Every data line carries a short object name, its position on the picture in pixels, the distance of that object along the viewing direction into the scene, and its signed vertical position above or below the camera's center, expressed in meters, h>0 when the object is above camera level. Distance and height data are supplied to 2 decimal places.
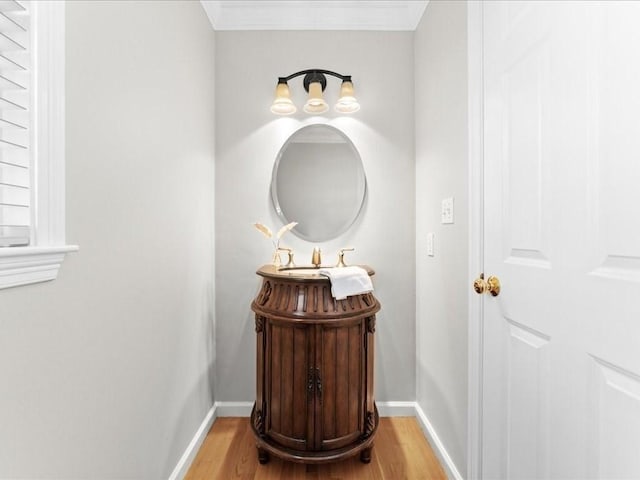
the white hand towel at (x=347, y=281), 1.52 -0.19
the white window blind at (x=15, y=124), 0.69 +0.24
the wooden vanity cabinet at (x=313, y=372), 1.53 -0.61
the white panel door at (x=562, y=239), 0.74 +0.01
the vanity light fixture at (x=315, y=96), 1.90 +0.81
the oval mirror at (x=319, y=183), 2.07 +0.35
